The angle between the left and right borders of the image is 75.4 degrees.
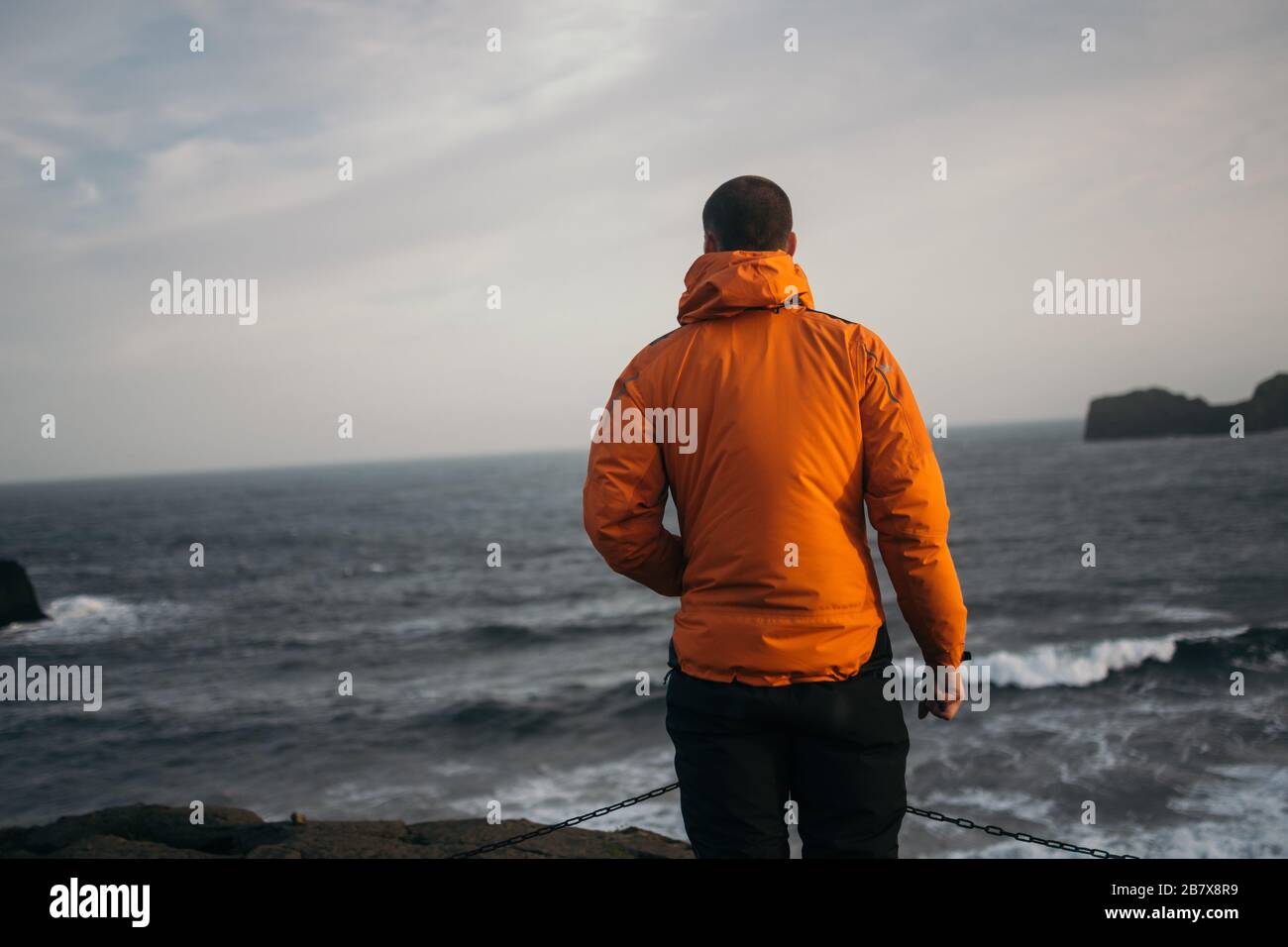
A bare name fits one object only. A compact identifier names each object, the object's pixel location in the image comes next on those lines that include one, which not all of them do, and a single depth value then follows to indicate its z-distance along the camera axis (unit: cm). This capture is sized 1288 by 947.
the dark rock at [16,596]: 3136
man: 244
